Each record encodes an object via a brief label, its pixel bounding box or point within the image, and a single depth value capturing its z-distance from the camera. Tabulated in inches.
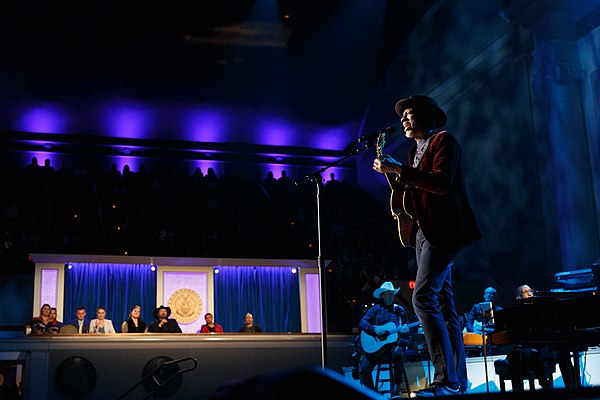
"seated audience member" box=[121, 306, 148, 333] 440.8
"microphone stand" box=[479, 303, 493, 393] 235.7
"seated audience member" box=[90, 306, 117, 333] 450.9
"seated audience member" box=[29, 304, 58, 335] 408.0
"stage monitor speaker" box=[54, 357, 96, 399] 350.0
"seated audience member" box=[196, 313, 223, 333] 477.7
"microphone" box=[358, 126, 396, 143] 158.9
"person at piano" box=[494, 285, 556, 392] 230.5
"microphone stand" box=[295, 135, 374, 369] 177.8
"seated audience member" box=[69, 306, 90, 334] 455.5
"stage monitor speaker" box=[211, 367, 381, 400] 47.6
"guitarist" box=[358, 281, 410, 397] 316.8
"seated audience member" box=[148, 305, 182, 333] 438.3
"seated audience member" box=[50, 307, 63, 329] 438.5
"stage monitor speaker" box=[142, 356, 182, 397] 356.5
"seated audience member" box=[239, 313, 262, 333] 485.4
